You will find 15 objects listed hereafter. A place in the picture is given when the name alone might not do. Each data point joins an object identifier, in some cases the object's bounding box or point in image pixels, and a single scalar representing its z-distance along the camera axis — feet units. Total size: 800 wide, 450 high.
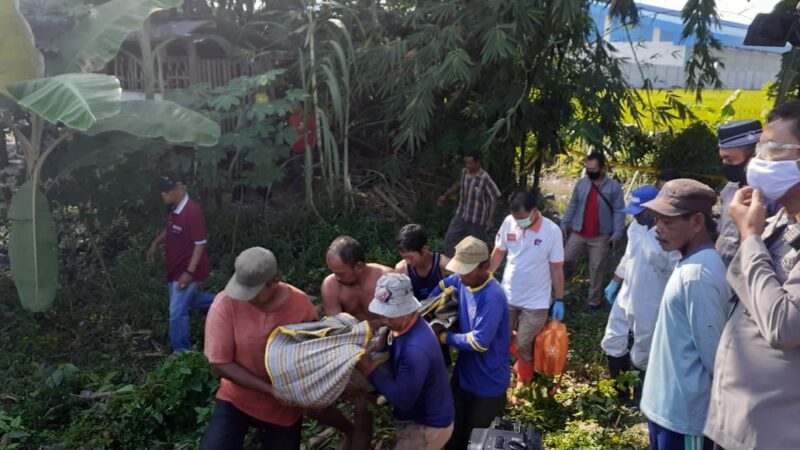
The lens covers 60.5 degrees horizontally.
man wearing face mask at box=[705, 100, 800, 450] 7.32
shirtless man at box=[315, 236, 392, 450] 12.61
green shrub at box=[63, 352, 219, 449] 14.70
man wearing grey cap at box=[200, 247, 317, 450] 11.18
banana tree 18.43
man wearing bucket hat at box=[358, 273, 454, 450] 10.46
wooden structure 29.32
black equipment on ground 8.83
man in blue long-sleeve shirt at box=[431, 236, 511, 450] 12.04
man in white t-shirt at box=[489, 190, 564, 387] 16.55
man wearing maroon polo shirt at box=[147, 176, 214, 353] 19.21
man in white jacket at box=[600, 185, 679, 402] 13.84
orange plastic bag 15.72
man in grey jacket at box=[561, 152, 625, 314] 22.40
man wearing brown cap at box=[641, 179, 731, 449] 8.85
